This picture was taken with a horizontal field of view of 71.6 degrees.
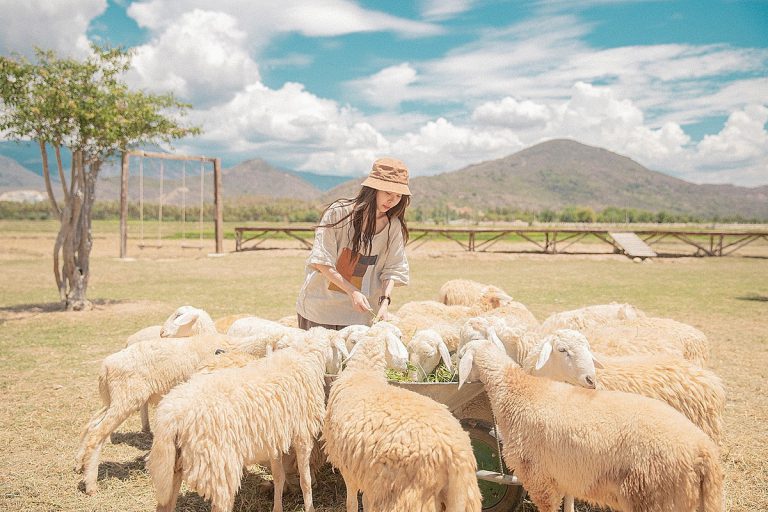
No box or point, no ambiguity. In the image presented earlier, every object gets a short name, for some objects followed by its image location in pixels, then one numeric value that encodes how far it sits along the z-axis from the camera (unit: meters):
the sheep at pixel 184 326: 5.82
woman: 4.74
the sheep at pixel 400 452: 3.02
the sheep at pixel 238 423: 3.46
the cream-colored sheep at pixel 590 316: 6.63
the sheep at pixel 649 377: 4.05
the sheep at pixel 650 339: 5.27
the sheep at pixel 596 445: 3.13
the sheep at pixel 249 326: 5.90
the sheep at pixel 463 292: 9.06
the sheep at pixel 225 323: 6.53
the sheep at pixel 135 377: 4.70
